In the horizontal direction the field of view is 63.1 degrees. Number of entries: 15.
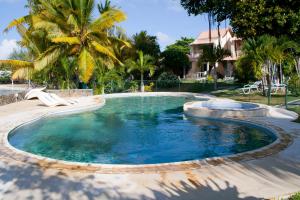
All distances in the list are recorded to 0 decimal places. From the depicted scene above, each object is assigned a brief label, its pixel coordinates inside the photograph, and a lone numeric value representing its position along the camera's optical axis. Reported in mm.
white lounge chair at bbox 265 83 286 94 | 16183
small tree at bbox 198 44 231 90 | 20370
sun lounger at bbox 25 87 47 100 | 15853
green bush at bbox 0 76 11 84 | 35077
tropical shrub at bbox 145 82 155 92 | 22356
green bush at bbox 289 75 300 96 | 13123
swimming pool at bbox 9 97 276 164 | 7342
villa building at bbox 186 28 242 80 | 32021
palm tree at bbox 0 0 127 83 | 17145
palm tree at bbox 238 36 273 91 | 14988
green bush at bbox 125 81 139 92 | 21724
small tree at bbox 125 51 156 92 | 22516
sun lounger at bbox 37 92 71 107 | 13999
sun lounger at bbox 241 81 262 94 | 17464
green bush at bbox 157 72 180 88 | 23572
